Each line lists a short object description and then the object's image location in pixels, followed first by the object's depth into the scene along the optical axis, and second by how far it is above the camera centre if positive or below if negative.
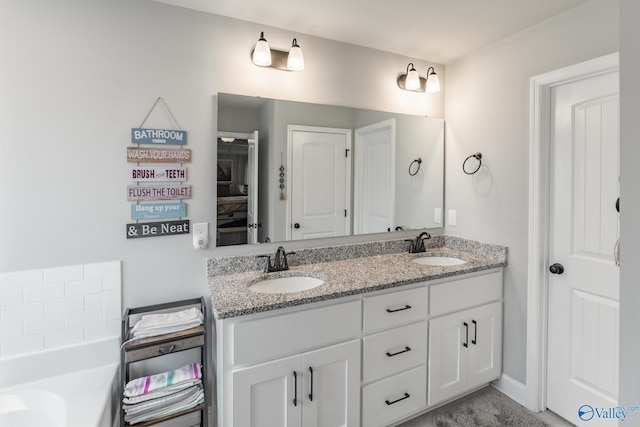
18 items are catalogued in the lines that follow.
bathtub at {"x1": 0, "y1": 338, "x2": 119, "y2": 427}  1.34 -0.83
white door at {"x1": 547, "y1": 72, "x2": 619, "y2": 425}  1.67 -0.23
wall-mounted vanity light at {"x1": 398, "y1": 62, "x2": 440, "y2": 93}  2.34 +0.97
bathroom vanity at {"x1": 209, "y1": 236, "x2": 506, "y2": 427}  1.39 -0.66
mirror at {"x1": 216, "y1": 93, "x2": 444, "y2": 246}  1.87 +0.26
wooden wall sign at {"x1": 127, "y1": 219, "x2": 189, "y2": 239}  1.66 -0.11
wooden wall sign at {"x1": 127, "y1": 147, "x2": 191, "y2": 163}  1.64 +0.29
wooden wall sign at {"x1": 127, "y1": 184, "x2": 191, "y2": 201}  1.64 +0.09
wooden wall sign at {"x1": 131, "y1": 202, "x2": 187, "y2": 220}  1.66 -0.01
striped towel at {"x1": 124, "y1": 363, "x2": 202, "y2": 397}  1.44 -0.82
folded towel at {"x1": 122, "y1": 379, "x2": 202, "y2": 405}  1.39 -0.84
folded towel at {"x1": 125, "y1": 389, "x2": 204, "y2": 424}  1.39 -0.92
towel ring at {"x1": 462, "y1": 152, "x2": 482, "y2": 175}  2.29 +0.38
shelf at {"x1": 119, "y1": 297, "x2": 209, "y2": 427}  1.40 -0.64
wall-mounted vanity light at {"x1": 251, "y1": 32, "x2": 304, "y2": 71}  1.82 +0.91
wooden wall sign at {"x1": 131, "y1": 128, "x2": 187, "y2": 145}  1.64 +0.39
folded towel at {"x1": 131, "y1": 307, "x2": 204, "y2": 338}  1.46 -0.55
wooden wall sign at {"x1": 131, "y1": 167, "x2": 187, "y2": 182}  1.65 +0.19
